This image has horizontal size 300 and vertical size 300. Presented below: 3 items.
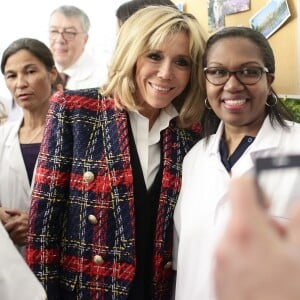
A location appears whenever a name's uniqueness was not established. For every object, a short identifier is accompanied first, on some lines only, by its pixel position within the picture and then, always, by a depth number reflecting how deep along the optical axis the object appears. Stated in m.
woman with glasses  1.02
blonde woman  1.17
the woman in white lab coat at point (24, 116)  1.47
